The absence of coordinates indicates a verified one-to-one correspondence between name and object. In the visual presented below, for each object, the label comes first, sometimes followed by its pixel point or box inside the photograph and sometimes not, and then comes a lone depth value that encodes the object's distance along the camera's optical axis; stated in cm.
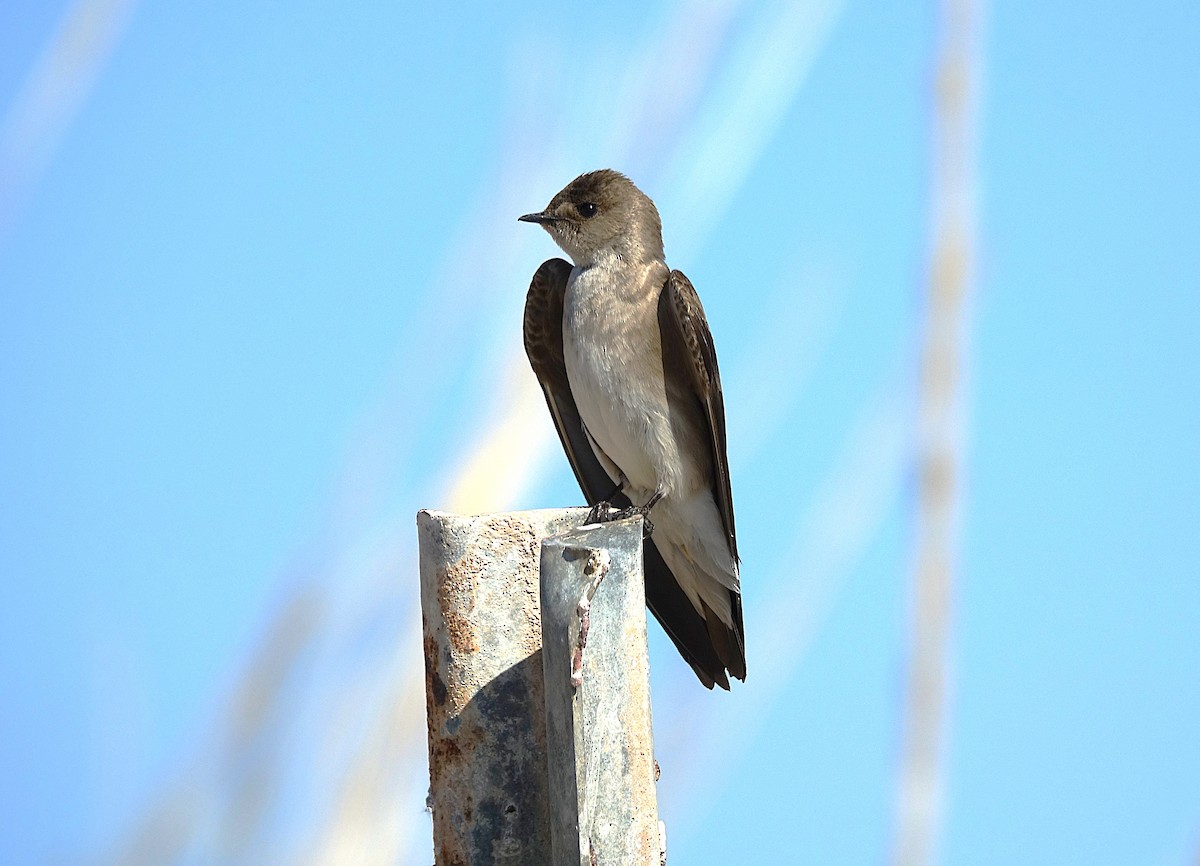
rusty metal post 430
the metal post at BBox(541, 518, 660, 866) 388
